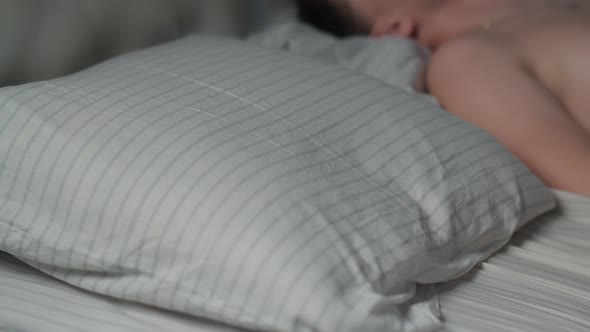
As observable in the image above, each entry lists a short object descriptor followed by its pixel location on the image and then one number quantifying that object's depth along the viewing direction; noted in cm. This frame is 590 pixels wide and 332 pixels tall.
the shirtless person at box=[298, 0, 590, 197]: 184
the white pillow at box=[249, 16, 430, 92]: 211
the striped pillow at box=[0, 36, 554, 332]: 142
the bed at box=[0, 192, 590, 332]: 148
